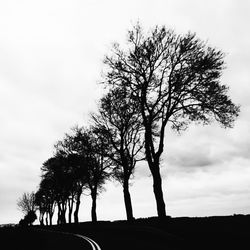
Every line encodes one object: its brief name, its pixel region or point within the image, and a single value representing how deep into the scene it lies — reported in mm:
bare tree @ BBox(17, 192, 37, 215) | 116400
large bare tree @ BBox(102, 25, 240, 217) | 24469
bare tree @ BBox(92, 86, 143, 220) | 35344
